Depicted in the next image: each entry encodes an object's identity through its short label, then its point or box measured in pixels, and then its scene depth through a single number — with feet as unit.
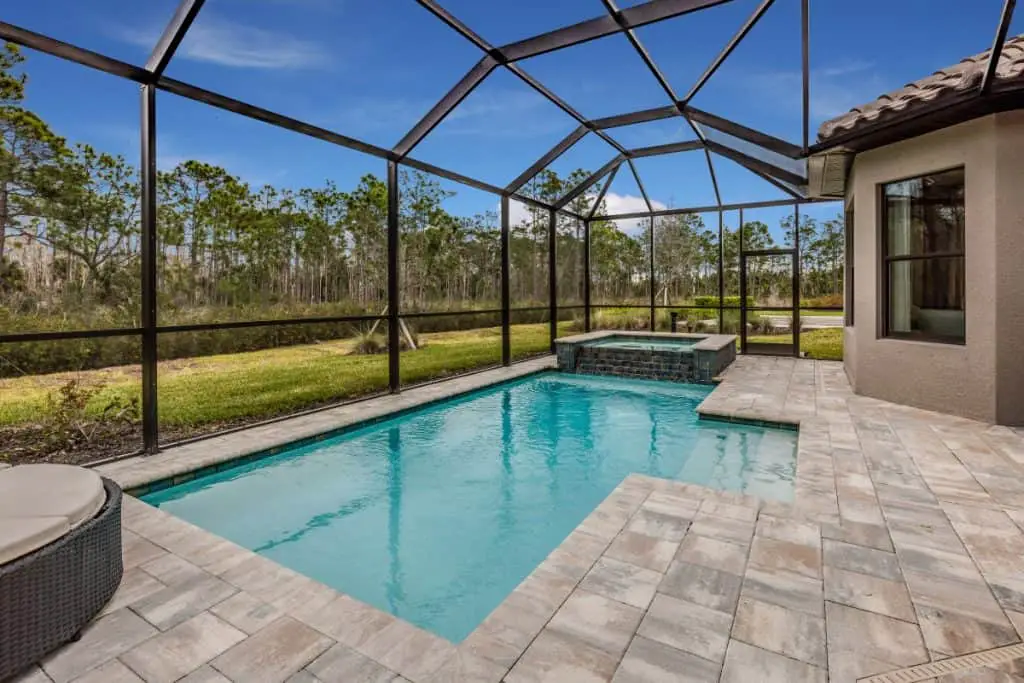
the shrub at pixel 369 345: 36.52
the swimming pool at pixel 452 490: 10.57
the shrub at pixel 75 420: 16.88
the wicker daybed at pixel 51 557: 6.31
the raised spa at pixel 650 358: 29.27
